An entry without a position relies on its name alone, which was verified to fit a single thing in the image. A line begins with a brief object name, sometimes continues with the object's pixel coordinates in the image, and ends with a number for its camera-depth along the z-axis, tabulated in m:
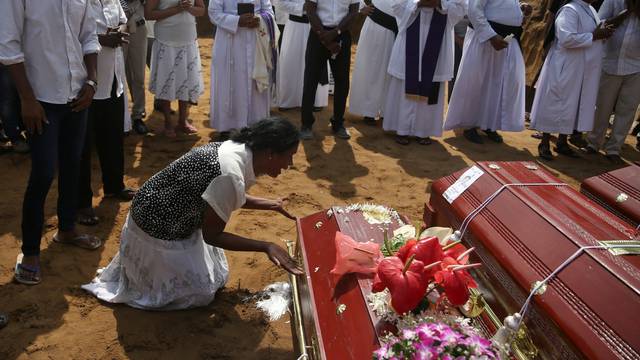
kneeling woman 2.48
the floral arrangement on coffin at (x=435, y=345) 1.52
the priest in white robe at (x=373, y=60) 6.05
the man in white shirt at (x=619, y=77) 5.53
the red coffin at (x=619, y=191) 2.64
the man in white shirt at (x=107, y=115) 3.52
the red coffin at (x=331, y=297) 1.95
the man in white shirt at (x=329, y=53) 5.46
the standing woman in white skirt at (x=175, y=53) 4.86
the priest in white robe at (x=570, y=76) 5.40
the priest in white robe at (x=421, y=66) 5.57
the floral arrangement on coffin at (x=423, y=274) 1.88
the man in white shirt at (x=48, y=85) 2.58
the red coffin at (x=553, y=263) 1.68
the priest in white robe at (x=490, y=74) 5.69
